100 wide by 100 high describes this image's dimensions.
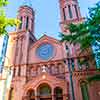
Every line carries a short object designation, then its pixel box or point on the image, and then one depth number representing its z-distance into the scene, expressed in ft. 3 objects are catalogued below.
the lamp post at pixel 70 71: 41.18
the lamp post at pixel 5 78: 42.11
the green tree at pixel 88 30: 28.11
